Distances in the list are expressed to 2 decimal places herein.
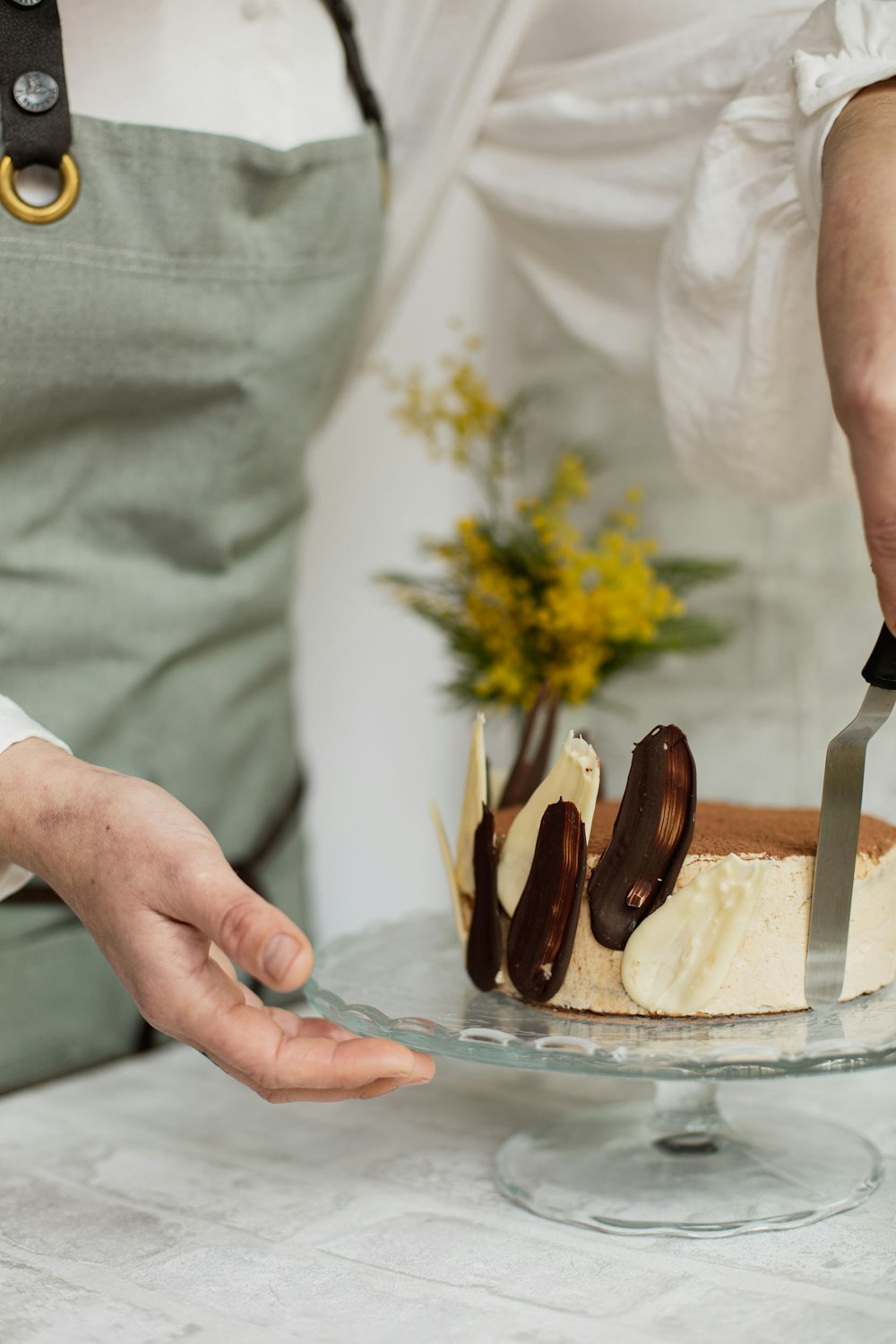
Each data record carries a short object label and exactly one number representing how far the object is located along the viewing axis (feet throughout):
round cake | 3.52
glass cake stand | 3.43
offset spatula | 3.54
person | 3.85
